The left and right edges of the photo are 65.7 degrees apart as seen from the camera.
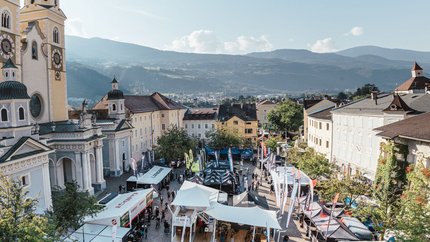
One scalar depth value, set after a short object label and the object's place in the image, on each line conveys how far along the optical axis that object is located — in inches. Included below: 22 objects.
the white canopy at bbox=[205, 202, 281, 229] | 839.7
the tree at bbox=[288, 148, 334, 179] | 1213.7
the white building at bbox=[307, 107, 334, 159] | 1779.0
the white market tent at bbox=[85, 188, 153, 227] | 843.4
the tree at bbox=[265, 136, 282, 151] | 2263.8
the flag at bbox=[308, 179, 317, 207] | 937.5
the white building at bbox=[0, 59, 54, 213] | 878.4
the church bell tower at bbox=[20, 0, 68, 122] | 1382.9
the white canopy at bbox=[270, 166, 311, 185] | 1229.2
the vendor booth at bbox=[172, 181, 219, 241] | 877.2
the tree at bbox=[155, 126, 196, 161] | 1876.2
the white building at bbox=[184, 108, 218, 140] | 2731.3
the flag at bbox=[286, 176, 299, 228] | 859.7
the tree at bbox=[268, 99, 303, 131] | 3034.0
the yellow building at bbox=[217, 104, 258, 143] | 2640.3
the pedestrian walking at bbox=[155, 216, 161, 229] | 991.6
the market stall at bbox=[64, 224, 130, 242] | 762.8
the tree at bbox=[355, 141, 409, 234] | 718.1
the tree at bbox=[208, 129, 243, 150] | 2254.6
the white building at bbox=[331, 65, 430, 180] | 1104.8
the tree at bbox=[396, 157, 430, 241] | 507.4
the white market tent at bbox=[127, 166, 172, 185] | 1295.5
